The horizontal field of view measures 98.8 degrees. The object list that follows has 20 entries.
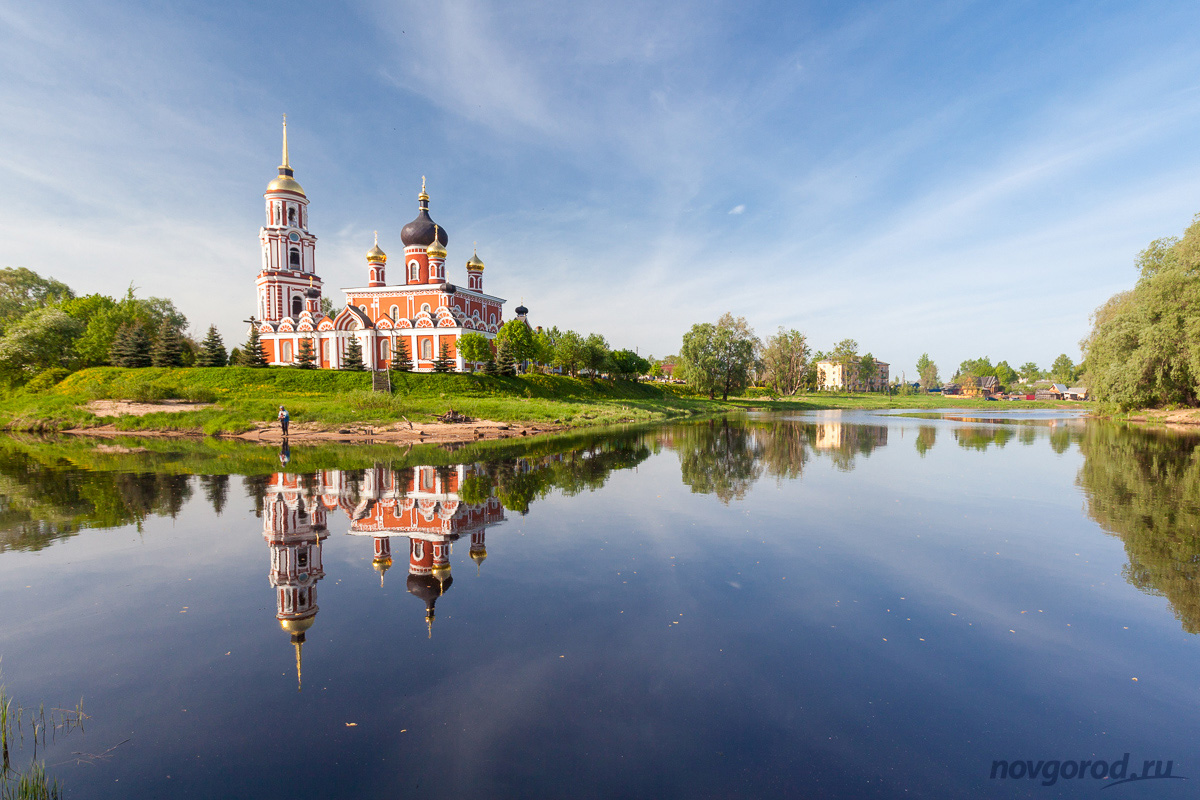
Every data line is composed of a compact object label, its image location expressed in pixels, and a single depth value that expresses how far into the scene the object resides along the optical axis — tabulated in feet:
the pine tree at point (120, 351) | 153.17
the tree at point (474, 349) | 167.02
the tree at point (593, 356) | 213.25
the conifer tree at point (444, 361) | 169.68
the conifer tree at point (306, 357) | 167.32
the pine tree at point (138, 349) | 153.58
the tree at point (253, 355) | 163.63
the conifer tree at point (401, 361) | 169.07
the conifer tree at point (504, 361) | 174.60
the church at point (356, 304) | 177.78
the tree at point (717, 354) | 219.00
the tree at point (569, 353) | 207.10
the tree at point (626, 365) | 228.22
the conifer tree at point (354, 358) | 166.71
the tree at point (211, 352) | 158.20
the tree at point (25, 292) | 198.18
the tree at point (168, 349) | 156.35
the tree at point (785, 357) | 286.05
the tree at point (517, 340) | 175.94
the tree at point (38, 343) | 144.87
